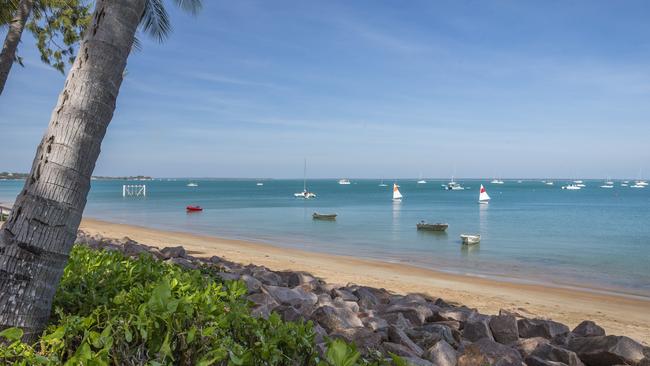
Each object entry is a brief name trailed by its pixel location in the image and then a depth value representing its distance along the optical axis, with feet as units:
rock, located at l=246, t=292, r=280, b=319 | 15.21
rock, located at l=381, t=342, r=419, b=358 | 14.08
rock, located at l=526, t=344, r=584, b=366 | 15.98
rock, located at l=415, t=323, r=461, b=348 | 17.29
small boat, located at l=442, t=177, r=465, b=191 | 618.77
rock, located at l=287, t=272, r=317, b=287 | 28.17
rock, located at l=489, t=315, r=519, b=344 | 19.08
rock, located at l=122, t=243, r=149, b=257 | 34.02
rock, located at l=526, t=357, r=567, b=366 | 15.31
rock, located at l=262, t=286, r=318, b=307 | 20.02
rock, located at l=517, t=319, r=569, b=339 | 20.20
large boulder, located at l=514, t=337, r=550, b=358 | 17.15
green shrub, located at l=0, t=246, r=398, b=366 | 7.70
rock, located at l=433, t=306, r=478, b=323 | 21.42
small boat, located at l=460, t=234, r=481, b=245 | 92.02
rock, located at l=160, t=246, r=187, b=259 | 33.96
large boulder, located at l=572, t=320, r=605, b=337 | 21.28
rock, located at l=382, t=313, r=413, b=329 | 18.68
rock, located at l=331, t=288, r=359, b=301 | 23.99
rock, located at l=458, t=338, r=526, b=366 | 14.26
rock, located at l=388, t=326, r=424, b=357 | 15.14
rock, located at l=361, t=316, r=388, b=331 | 17.46
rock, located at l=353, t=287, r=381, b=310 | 23.37
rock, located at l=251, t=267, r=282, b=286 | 26.10
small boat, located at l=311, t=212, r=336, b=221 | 152.25
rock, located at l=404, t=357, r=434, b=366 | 13.29
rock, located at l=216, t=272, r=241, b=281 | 20.49
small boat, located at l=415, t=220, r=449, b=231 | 115.24
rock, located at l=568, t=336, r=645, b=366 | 16.42
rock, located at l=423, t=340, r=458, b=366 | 14.30
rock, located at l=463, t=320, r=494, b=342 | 18.56
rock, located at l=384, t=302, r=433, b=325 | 20.38
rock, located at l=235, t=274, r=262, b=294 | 20.24
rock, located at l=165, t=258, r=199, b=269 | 27.28
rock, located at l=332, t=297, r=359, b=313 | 20.24
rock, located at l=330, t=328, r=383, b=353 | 14.79
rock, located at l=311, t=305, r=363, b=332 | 16.58
